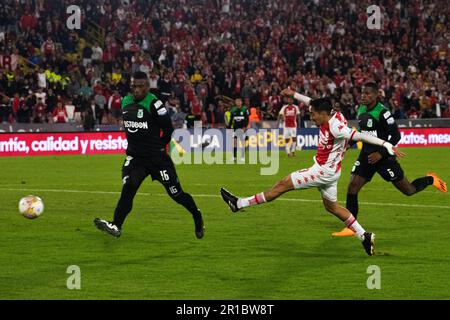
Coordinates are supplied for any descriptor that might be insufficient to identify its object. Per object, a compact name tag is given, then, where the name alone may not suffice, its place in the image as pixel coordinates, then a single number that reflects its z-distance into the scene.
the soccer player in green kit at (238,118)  35.22
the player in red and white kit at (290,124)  36.88
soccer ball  15.86
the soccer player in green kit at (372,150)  15.59
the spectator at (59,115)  38.44
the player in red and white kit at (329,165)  13.21
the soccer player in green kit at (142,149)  14.39
